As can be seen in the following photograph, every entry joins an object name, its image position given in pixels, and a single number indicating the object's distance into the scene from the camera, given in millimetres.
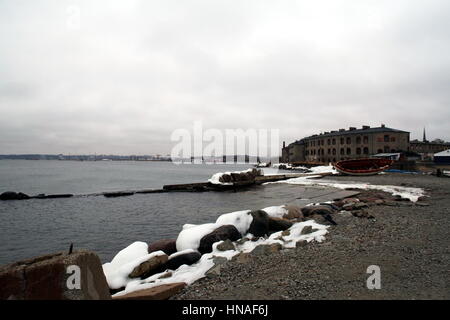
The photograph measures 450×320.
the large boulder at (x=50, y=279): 3458
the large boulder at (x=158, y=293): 4238
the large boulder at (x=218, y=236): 7633
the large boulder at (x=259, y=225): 8695
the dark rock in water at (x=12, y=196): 26328
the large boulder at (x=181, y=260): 6430
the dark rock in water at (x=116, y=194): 28059
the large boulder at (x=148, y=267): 6082
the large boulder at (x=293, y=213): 10703
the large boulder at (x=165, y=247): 8169
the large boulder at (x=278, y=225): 9242
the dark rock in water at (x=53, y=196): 27297
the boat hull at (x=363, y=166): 34753
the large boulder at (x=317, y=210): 11045
